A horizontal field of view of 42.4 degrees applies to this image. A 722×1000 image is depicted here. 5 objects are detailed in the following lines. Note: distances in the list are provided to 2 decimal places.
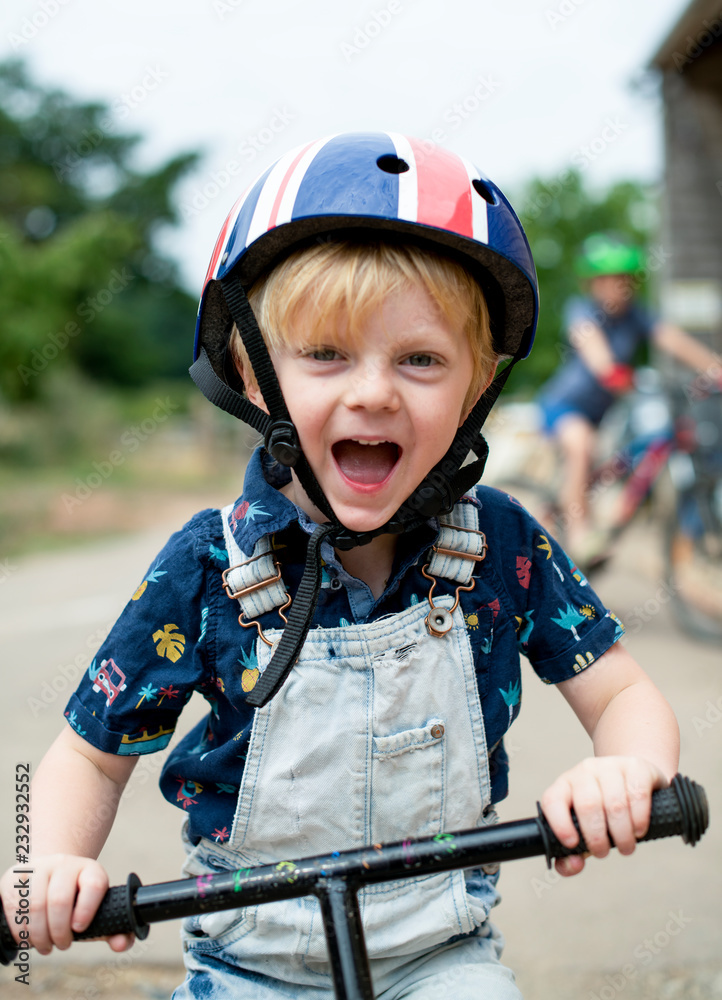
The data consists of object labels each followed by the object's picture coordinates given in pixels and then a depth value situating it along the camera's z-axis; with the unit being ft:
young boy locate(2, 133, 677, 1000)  5.18
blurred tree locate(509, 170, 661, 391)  137.28
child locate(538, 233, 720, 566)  19.36
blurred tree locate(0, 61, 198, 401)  122.93
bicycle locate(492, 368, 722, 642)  18.01
